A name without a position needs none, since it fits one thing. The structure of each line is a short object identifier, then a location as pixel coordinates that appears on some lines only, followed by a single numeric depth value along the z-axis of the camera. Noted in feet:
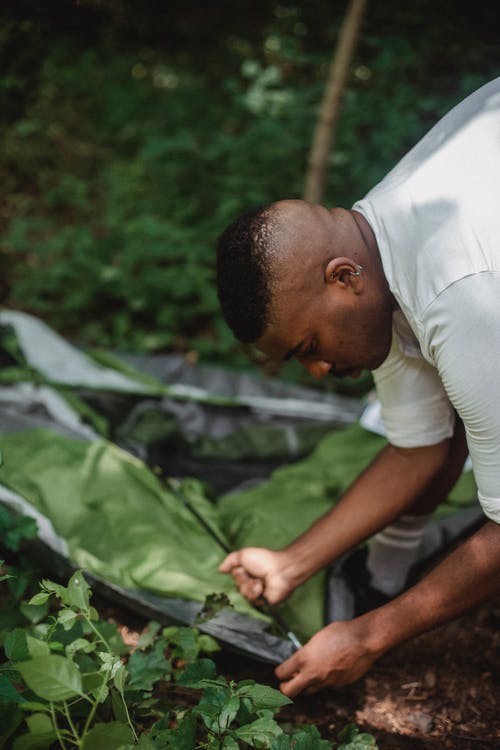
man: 3.97
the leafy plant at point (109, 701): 3.75
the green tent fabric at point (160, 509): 5.82
